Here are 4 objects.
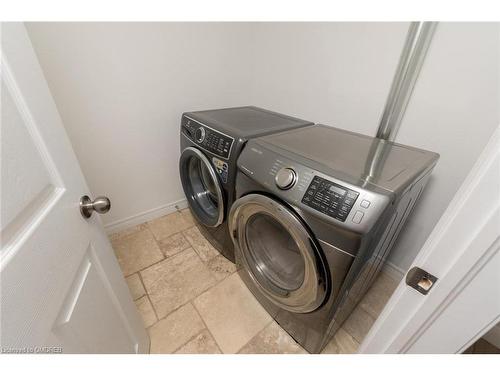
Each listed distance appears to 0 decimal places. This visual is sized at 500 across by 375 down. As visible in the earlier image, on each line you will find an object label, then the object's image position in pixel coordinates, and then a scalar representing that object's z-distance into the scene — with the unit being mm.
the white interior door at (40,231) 375
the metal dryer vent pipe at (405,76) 1000
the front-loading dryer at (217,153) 1136
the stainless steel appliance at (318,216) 689
